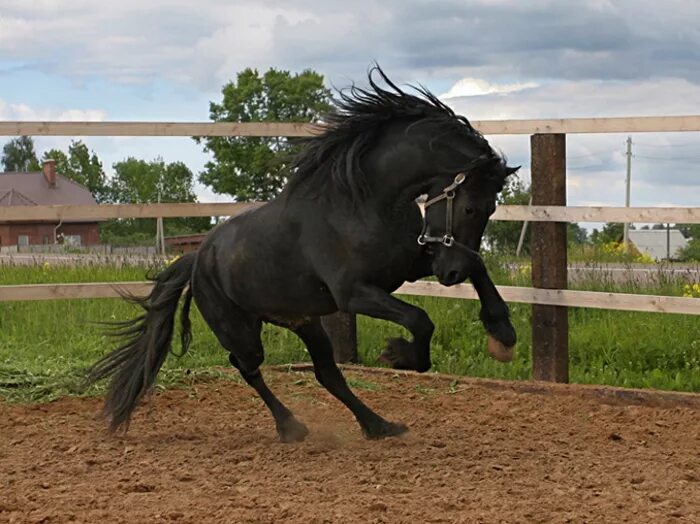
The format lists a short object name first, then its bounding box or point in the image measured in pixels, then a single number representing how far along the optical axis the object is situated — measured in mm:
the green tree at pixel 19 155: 76812
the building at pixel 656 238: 47719
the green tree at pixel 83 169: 64688
